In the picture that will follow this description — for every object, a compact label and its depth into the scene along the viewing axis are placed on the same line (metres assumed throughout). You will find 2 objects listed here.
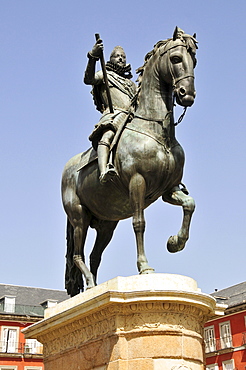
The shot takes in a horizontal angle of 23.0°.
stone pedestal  9.46
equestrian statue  10.45
